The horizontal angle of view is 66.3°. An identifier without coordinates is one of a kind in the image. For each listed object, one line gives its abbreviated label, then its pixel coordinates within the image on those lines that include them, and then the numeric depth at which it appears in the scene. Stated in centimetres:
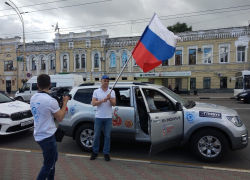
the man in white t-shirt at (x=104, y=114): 405
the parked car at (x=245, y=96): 1449
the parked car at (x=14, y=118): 557
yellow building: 2558
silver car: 393
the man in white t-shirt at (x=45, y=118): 257
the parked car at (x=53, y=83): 1625
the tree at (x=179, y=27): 3859
